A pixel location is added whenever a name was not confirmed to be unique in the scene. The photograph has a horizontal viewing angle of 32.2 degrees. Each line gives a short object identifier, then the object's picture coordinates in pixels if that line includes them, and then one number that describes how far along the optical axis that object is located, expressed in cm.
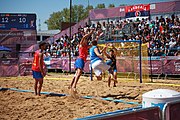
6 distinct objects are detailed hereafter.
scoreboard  3531
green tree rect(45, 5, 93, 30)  7519
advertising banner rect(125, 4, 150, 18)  2411
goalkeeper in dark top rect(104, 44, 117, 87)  1221
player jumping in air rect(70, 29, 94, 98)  883
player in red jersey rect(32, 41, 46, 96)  919
